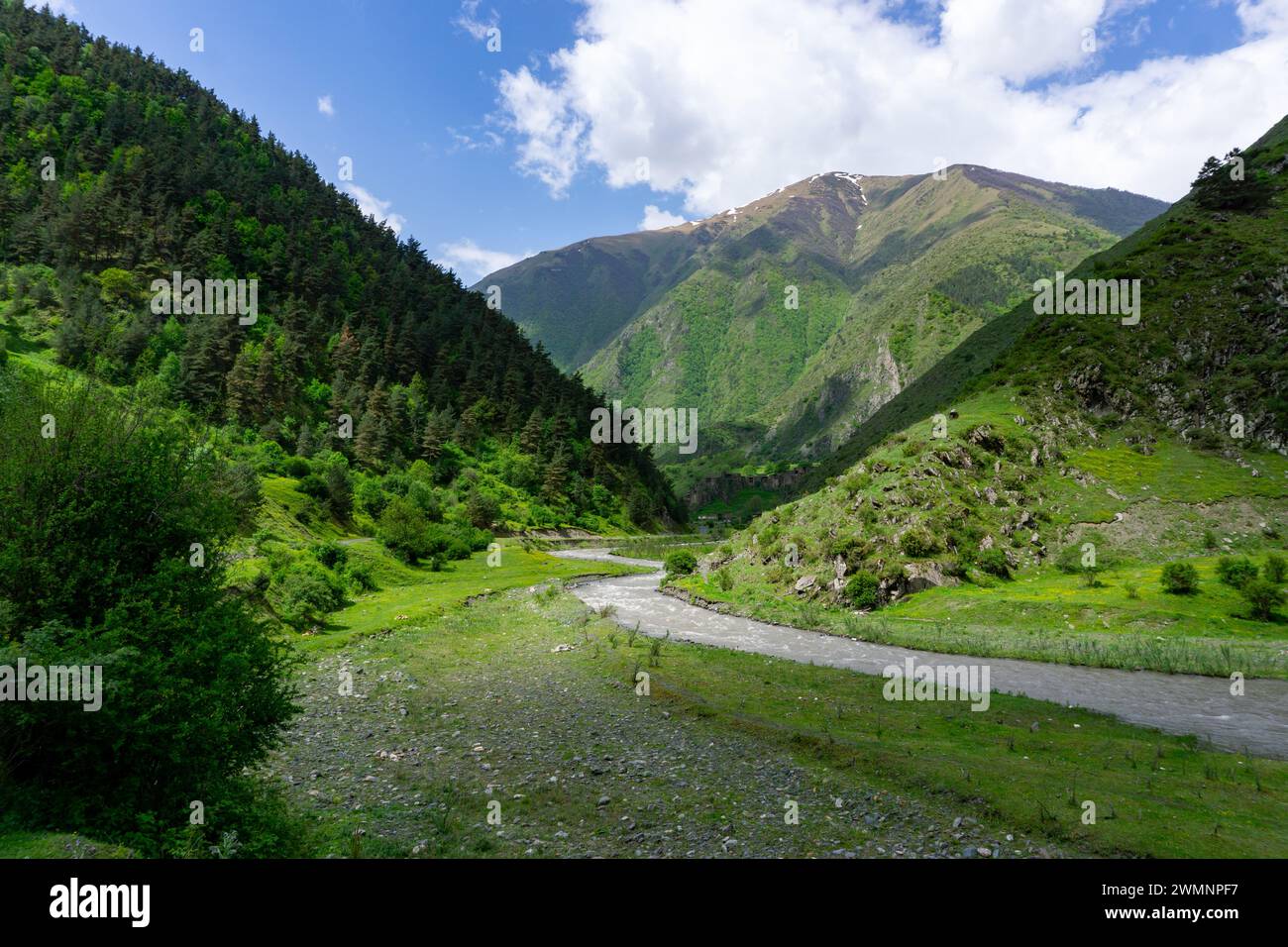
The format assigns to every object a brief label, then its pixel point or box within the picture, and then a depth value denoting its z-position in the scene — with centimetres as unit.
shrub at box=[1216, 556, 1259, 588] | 3822
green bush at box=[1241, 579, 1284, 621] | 3622
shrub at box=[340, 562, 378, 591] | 4953
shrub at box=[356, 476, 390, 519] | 8038
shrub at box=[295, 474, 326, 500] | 7075
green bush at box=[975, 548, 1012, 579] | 5075
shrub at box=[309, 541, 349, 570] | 4925
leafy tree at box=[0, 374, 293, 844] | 913
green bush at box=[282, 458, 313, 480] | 7762
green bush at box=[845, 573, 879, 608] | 4975
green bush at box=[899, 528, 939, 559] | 5144
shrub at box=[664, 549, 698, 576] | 7350
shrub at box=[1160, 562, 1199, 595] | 3966
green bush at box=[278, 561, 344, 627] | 3722
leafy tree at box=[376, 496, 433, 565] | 6619
